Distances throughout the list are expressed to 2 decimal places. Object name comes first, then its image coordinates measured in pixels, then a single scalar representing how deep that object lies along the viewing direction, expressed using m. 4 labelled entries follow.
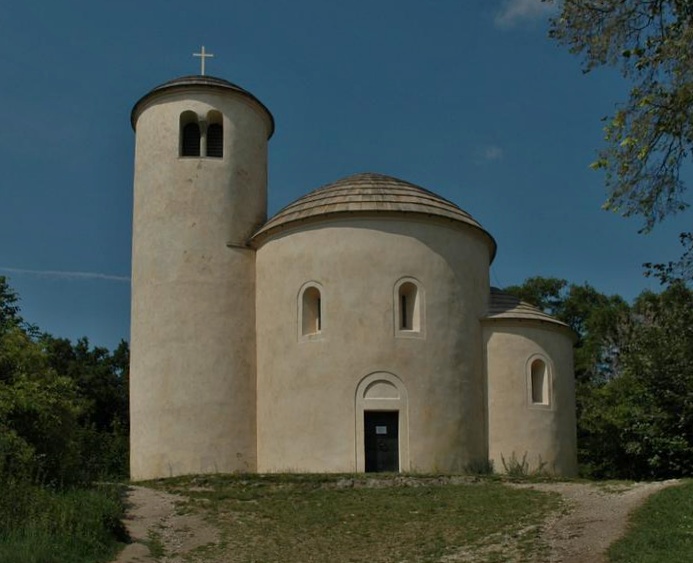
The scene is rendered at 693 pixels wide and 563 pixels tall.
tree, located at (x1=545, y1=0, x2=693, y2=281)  12.36
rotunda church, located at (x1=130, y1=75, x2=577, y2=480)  24.33
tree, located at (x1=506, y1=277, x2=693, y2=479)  25.92
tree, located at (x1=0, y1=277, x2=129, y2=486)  17.14
